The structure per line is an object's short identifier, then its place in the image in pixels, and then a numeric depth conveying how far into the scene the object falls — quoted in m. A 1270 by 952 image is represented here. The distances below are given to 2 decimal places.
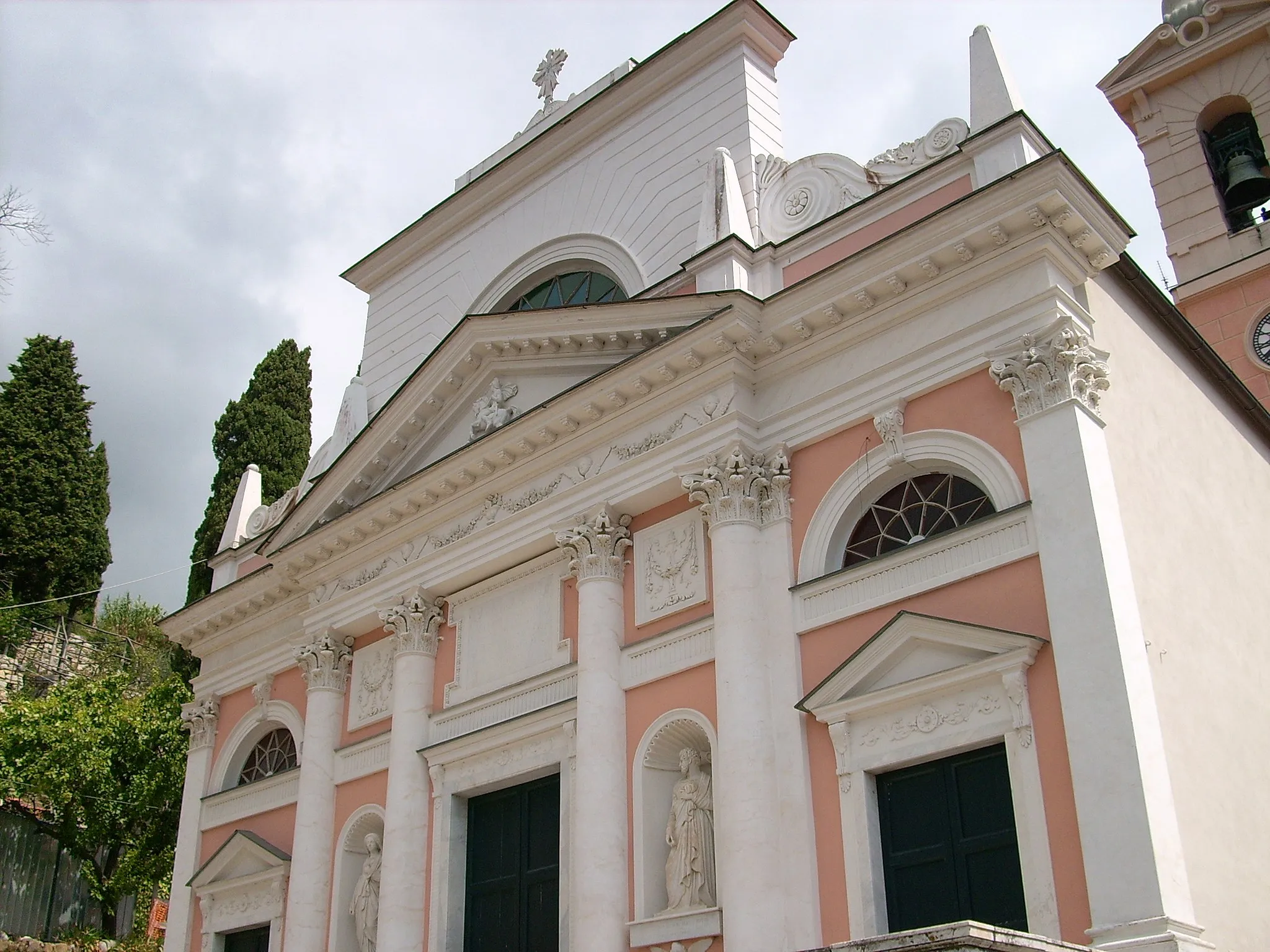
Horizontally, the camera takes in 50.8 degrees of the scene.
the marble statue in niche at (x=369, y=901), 15.18
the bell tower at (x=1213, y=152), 22.72
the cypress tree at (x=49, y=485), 31.23
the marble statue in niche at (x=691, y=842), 12.16
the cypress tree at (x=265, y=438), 27.05
